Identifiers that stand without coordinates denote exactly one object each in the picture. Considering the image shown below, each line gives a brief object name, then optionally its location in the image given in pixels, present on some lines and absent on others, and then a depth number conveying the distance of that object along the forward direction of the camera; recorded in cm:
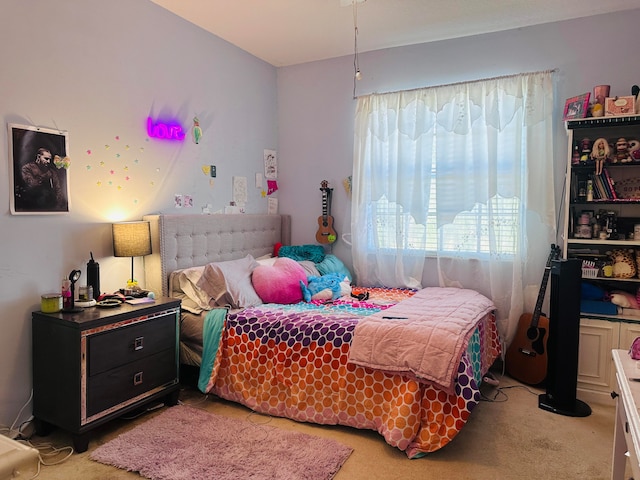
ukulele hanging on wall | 422
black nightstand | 227
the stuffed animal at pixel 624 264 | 304
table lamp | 278
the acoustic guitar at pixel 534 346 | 322
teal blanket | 293
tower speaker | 273
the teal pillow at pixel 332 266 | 385
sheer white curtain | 339
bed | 228
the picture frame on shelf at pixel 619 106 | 295
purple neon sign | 313
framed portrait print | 235
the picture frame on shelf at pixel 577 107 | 307
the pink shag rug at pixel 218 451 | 212
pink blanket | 223
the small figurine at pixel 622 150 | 306
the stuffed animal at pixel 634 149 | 302
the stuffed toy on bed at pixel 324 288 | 334
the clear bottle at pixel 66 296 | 245
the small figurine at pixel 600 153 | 305
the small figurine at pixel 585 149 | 311
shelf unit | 296
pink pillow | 324
